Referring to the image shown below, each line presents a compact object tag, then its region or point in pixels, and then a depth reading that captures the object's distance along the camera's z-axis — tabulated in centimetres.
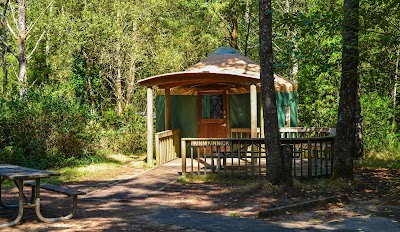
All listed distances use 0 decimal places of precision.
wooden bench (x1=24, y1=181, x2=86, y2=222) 712
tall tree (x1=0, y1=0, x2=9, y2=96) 2353
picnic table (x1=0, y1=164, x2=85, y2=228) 668
